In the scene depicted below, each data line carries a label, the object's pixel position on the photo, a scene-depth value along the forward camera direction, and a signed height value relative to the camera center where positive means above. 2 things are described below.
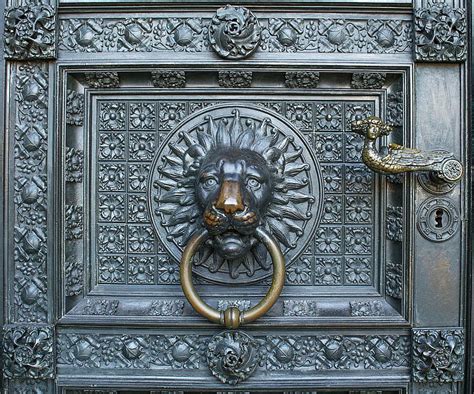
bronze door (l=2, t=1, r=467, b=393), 1.12 +0.00
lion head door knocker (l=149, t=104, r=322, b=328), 1.16 +0.04
